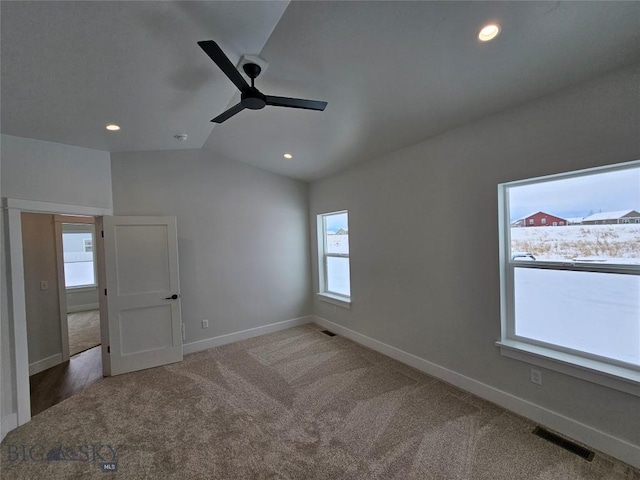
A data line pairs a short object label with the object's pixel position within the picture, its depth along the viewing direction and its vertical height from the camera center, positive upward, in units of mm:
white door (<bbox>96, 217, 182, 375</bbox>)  3365 -648
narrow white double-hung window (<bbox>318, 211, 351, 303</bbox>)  4527 -345
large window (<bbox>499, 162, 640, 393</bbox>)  1916 -328
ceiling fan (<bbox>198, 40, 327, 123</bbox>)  1624 +966
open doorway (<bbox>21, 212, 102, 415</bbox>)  3264 -1041
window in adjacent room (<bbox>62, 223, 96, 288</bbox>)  6656 -286
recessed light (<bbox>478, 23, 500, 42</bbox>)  1580 +1157
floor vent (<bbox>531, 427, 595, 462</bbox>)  1917 -1574
